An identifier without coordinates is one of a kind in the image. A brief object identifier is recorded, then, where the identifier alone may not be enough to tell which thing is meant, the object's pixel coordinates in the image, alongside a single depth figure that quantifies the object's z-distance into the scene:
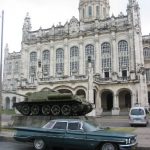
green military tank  21.97
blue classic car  11.88
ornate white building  49.19
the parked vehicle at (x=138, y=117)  26.64
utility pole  20.95
